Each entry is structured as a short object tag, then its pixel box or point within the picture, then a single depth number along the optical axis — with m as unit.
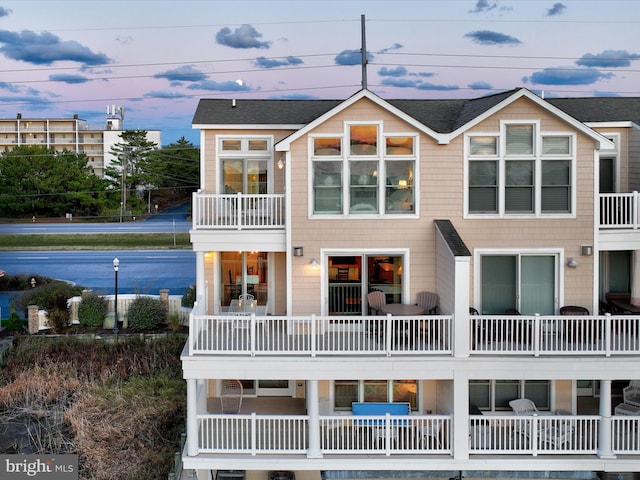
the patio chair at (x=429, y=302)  14.52
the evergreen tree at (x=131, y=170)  57.41
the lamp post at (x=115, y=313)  24.33
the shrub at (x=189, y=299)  25.66
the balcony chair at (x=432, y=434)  13.14
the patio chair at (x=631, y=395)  14.74
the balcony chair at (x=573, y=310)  14.25
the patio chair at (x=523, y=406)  14.12
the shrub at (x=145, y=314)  24.47
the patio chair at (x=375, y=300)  14.59
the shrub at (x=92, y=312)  24.59
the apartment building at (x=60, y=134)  92.62
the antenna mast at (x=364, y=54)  21.39
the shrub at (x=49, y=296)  25.30
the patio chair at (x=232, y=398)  14.21
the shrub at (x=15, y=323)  24.92
